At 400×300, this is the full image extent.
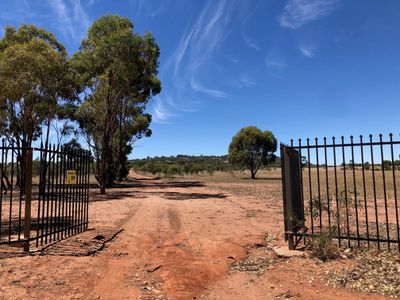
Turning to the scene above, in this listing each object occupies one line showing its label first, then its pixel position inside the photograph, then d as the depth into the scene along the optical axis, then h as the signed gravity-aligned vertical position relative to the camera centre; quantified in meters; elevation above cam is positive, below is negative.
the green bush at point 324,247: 7.07 -1.47
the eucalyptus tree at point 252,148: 61.69 +4.33
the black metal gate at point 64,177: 7.62 -0.02
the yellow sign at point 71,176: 8.97 +0.04
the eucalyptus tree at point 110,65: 24.58 +7.84
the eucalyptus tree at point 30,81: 19.77 +5.70
